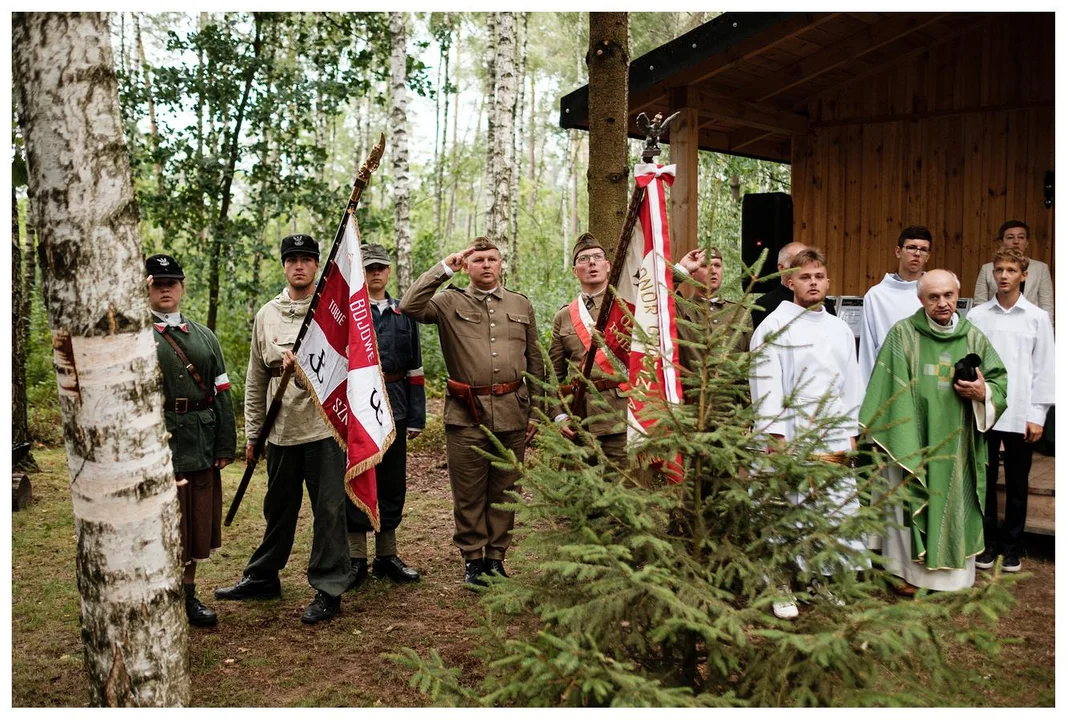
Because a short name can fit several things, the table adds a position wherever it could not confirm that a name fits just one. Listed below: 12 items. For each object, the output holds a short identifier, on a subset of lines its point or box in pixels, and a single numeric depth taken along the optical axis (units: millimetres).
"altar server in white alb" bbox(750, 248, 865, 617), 5020
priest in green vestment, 5199
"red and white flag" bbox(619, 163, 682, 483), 3391
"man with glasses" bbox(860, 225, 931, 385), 6172
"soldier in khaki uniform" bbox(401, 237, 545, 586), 5566
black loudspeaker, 9352
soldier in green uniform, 4832
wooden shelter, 8109
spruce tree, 2650
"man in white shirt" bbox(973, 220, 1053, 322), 6633
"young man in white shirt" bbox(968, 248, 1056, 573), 5762
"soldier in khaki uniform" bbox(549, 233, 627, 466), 5422
